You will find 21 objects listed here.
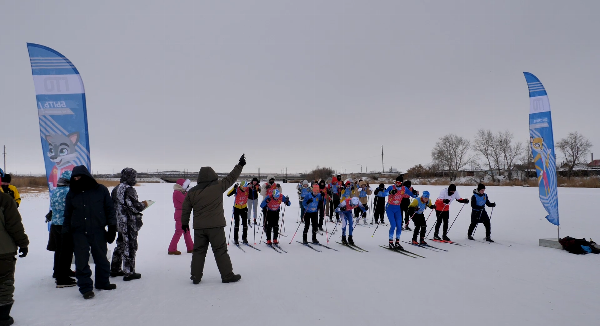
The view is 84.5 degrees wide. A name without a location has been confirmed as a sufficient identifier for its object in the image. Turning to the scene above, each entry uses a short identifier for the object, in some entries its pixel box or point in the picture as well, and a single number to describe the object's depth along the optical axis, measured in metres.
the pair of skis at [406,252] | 7.68
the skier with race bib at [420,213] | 9.10
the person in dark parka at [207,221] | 5.26
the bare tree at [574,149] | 50.26
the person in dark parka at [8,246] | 3.65
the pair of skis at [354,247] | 8.19
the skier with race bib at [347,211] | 8.66
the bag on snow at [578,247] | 7.85
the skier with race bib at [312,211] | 8.76
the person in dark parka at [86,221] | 4.55
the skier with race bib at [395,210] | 8.41
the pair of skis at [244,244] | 8.43
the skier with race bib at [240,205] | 9.02
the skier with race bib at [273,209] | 8.69
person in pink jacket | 7.47
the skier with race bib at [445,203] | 9.64
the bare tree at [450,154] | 62.56
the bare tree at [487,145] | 55.28
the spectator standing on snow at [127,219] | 5.41
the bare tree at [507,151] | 53.22
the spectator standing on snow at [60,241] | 5.04
